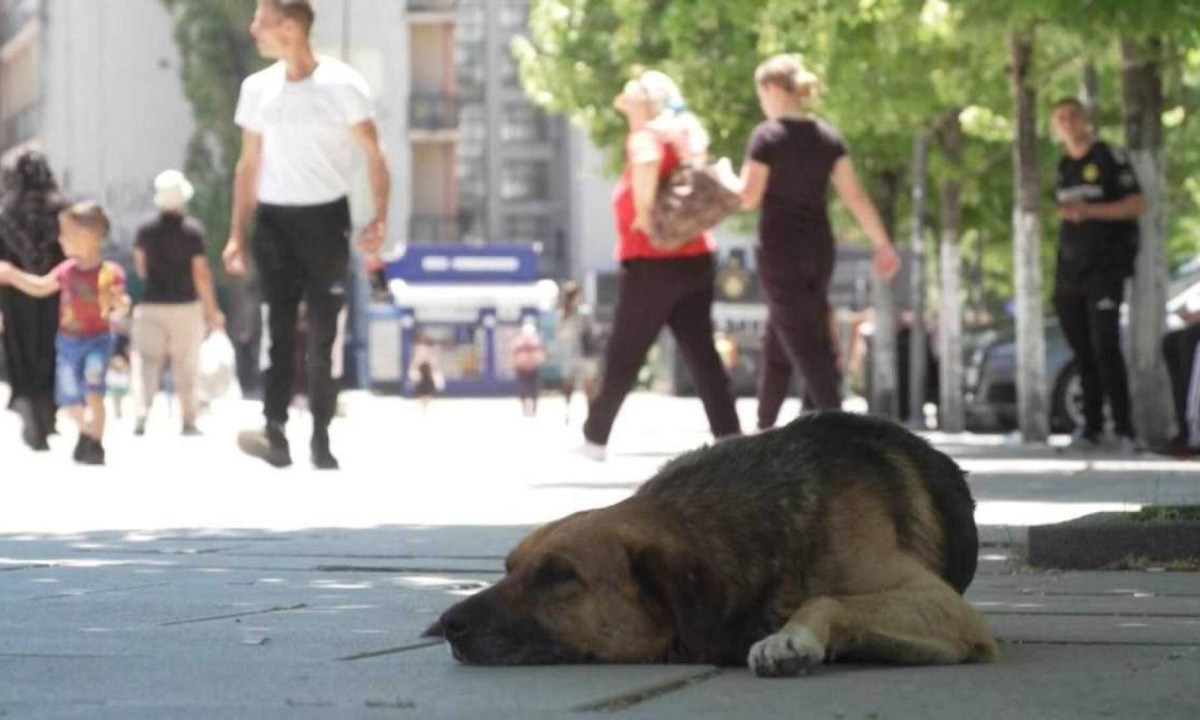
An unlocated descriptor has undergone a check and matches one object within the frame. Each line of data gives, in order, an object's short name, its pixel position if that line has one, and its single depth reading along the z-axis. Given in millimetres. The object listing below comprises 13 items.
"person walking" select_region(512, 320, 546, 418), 46594
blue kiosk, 75812
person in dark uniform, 20109
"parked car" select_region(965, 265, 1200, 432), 26062
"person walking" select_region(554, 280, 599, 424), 41562
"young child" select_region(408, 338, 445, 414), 48769
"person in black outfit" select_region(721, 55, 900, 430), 15688
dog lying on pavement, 6223
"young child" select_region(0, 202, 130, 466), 18953
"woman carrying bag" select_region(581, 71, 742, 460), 16031
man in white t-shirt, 16156
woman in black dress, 20641
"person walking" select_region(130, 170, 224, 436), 25172
